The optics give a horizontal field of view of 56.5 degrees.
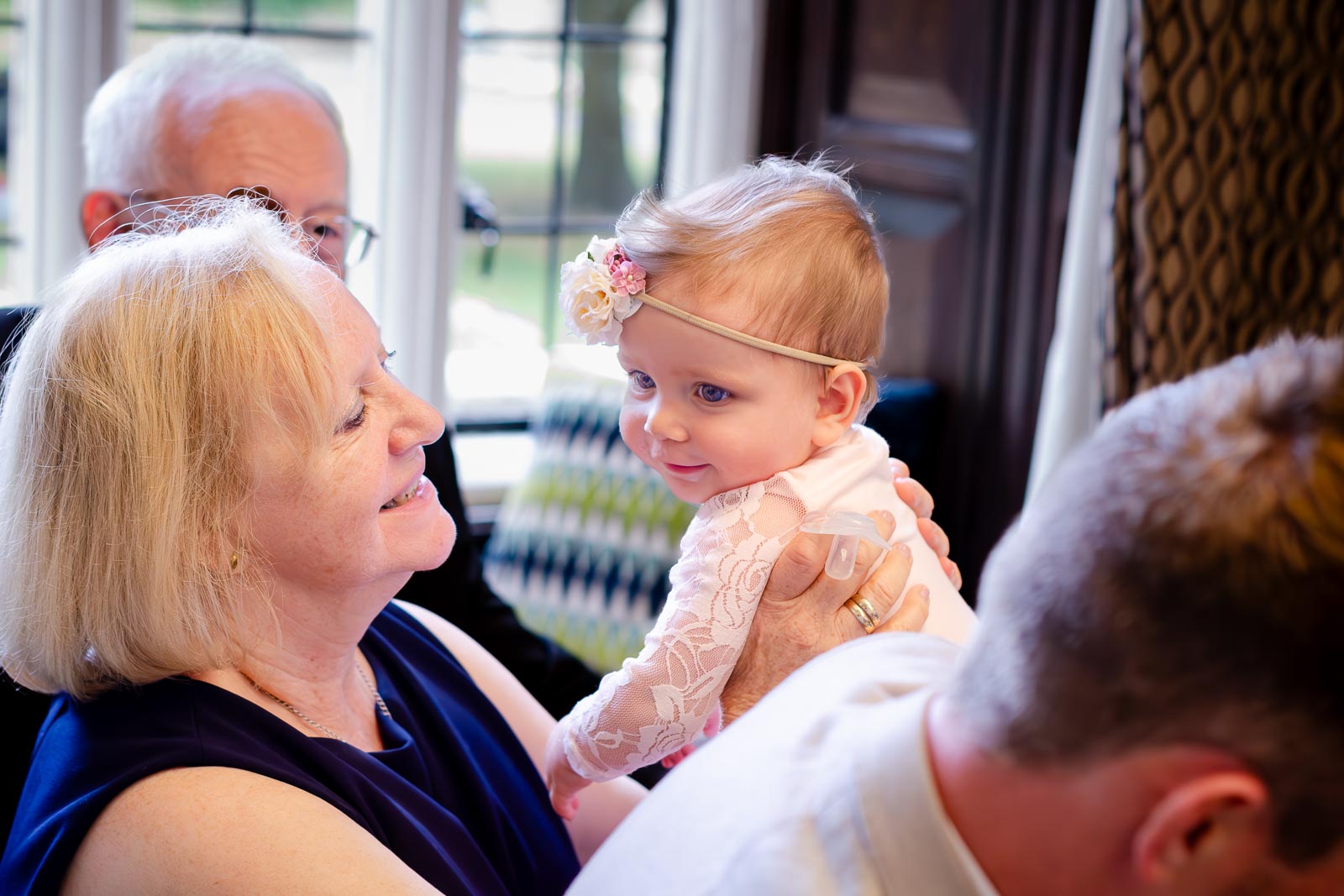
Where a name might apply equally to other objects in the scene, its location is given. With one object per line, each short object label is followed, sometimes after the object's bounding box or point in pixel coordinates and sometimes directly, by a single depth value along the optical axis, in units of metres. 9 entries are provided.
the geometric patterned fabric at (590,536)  3.22
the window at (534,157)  3.73
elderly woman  1.19
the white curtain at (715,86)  3.83
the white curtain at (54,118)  3.08
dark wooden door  3.06
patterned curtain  2.72
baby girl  1.36
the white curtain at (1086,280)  2.77
